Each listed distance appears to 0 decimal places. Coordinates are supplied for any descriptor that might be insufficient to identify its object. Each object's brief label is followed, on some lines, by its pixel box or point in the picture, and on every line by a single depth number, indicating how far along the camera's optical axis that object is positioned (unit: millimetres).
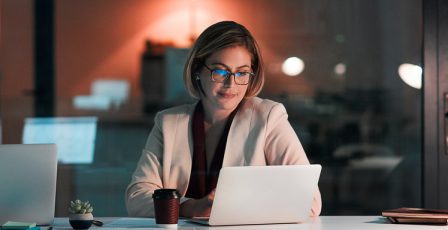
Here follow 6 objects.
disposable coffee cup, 3209
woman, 3779
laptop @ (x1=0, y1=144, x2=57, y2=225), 3227
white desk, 3205
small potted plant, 3158
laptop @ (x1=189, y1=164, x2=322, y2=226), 3109
